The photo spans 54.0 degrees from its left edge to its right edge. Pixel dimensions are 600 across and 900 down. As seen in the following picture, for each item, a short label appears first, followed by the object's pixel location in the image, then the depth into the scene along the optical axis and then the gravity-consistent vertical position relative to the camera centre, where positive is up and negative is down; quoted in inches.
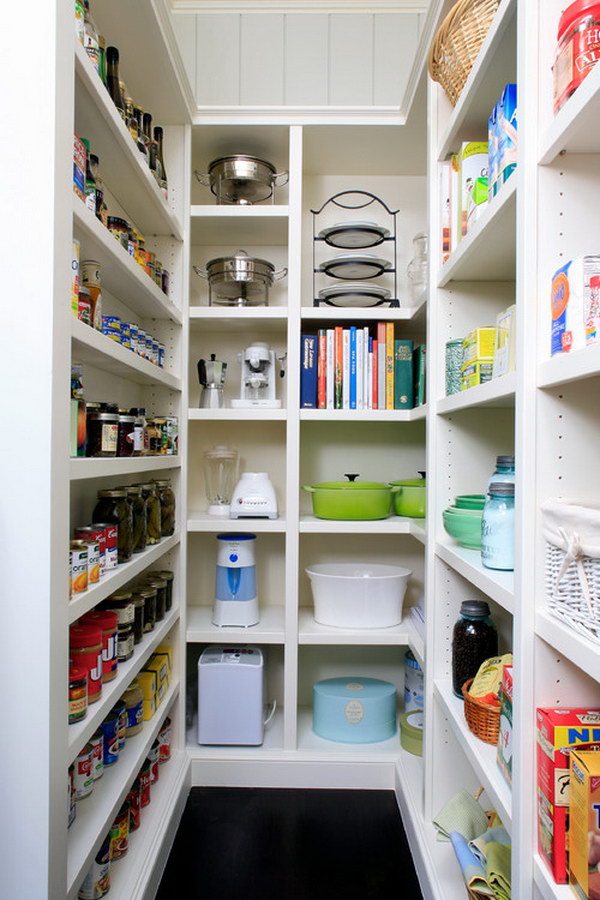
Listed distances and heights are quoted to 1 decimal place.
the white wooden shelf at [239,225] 81.7 +33.2
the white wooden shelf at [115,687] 43.7 -21.7
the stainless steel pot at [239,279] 82.6 +24.1
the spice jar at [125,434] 56.6 +1.3
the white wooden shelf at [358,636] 81.4 -26.0
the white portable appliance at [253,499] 83.4 -7.2
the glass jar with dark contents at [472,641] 56.9 -18.6
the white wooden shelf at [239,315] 82.3 +18.7
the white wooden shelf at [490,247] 43.0 +18.1
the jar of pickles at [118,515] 58.7 -6.8
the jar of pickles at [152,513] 70.3 -7.9
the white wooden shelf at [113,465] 43.3 -1.6
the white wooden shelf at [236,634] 82.4 -26.0
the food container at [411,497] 84.1 -6.9
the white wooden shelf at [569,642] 28.9 -10.3
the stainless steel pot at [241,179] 82.0 +38.5
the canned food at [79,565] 45.2 -9.2
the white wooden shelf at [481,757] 40.2 -24.3
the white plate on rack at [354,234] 82.3 +30.6
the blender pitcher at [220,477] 93.4 -4.6
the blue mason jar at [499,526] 45.3 -6.0
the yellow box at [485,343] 51.5 +9.4
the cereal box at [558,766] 32.7 -17.9
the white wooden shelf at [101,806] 43.4 -30.8
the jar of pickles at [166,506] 75.8 -7.6
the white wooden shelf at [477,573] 40.7 -10.0
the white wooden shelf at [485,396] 40.8 +4.5
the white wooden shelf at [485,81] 44.3 +32.6
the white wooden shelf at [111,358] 44.4 +8.7
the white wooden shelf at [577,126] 29.7 +17.8
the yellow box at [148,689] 68.7 -28.4
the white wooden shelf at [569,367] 29.2 +4.5
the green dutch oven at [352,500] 83.0 -7.2
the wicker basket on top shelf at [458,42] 48.9 +36.4
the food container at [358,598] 83.7 -21.4
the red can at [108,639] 53.2 -17.4
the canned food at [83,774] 50.4 -28.2
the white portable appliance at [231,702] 81.7 -35.3
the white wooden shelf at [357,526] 81.5 -10.7
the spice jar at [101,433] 50.3 +1.3
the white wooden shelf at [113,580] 43.8 -11.8
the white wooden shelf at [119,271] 45.6 +17.7
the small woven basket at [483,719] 48.2 -22.5
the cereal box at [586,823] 29.7 -19.1
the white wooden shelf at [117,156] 46.3 +29.0
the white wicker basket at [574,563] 30.3 -6.2
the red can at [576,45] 31.4 +22.2
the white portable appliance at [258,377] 84.8 +10.5
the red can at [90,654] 48.5 -17.1
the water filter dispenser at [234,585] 83.7 -19.6
